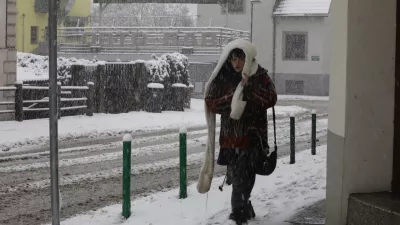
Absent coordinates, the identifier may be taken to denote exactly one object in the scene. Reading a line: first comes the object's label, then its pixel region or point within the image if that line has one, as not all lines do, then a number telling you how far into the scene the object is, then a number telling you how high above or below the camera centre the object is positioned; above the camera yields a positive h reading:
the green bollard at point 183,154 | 8.12 -1.02
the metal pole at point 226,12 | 45.81 +3.88
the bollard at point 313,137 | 12.59 -1.25
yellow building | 48.75 +3.02
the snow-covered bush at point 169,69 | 23.75 +0.00
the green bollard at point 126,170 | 7.28 -1.09
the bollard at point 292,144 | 11.61 -1.26
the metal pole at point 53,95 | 4.86 -0.19
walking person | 6.18 -0.36
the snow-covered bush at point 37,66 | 23.03 +0.07
